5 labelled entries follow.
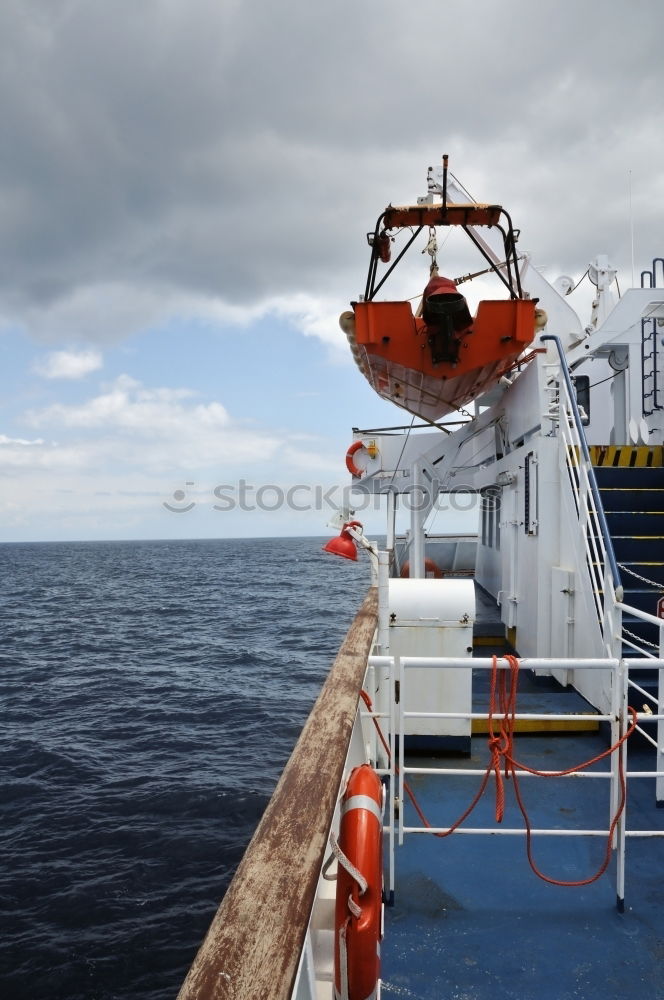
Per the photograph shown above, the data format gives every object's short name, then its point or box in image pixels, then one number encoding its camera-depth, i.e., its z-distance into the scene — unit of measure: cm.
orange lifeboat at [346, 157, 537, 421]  865
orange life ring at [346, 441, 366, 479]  1249
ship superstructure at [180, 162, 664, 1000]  196
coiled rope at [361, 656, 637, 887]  323
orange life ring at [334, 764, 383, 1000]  181
